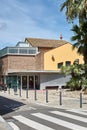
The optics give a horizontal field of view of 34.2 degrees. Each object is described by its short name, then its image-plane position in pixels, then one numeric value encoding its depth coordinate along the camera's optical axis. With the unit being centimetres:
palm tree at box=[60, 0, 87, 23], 1149
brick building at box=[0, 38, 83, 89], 2244
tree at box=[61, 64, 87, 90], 1503
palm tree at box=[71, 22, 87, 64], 1502
